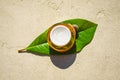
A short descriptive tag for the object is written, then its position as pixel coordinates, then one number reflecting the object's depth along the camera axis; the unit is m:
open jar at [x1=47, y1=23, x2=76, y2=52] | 0.92
